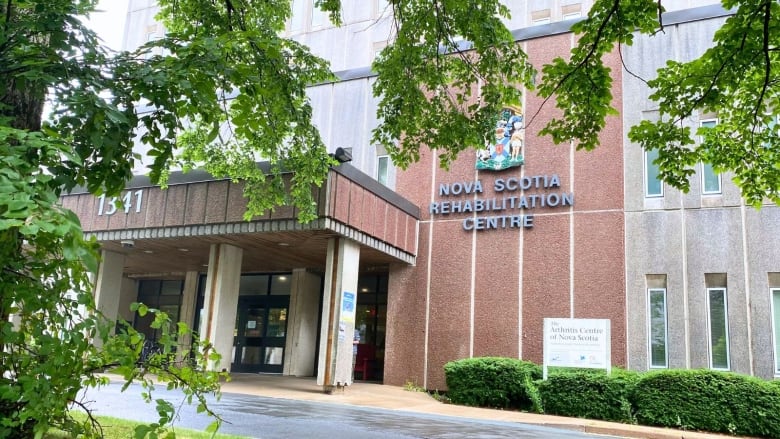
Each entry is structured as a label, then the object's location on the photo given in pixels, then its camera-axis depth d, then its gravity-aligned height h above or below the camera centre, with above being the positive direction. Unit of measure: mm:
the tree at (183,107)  2980 +1648
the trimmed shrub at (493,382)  14782 -665
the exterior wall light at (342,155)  15125 +4296
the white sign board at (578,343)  14273 +321
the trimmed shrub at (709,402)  12305 -703
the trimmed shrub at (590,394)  13523 -742
